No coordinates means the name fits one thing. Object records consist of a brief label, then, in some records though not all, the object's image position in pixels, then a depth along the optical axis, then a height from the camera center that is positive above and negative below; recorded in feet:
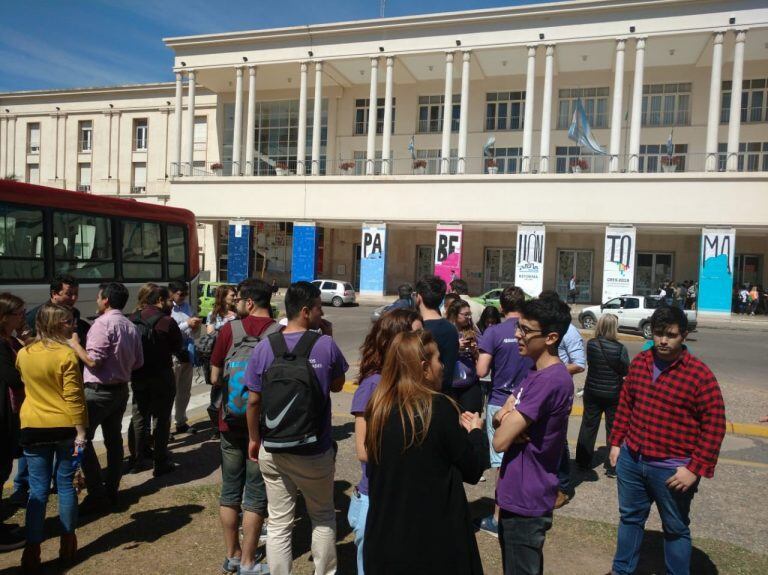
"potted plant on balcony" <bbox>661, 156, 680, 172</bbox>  89.10 +18.05
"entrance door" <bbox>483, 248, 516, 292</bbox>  113.09 -0.28
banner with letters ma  86.86 +0.94
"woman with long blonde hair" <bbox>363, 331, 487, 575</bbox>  7.24 -2.97
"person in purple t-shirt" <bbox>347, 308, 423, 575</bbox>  9.65 -1.96
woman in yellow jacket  11.90 -3.75
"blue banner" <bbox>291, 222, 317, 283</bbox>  108.47 +1.63
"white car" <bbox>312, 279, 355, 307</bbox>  93.61 -5.64
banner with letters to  90.84 +1.86
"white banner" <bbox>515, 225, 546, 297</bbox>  95.35 +1.79
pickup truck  66.13 -4.71
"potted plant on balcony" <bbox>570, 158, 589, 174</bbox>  93.04 +17.62
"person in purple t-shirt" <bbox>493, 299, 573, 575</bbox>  9.07 -2.98
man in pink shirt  14.55 -3.47
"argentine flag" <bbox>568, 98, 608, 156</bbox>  88.89 +22.55
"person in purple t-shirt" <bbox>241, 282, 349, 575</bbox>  10.59 -4.10
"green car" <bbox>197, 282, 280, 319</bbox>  62.54 -5.11
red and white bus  31.89 +0.54
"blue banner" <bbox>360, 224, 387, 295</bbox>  104.53 +0.54
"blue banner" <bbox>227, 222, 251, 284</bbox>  112.27 +0.95
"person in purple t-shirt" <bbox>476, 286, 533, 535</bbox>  15.34 -2.69
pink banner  99.50 +2.55
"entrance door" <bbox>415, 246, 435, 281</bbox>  118.73 +0.64
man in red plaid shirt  10.48 -3.28
